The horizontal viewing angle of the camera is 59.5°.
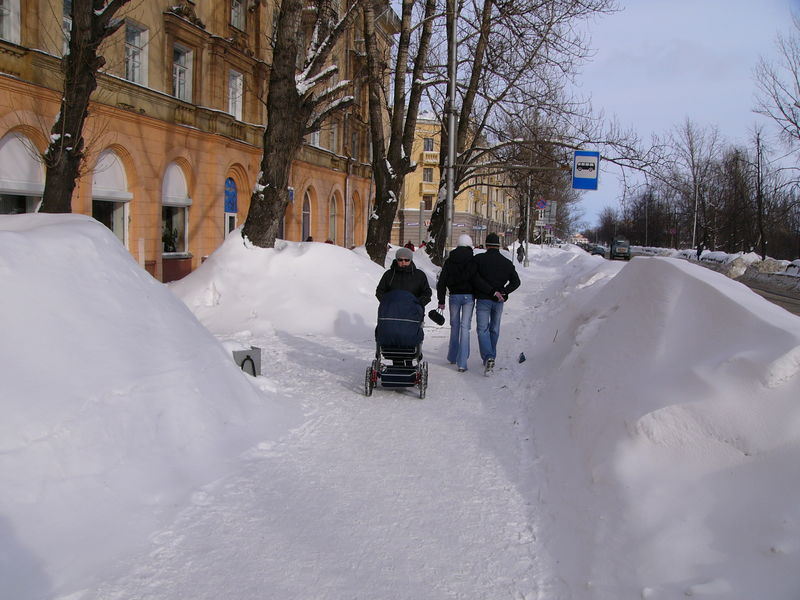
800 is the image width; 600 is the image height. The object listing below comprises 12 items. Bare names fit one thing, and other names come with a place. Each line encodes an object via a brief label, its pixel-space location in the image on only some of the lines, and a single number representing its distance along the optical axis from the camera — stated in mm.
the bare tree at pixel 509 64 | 17547
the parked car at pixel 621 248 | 67438
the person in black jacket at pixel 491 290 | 9391
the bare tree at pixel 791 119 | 27859
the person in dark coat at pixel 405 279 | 8203
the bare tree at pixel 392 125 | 18078
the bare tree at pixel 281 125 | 12930
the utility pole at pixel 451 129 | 16812
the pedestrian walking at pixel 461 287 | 9492
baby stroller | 7871
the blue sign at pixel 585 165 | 18578
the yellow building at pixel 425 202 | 70062
